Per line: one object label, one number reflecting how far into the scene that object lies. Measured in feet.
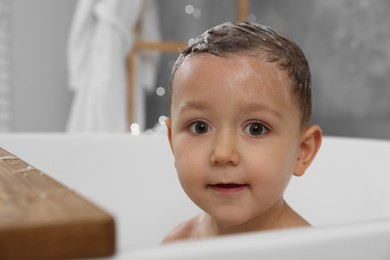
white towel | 8.20
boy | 2.23
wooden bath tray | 0.95
